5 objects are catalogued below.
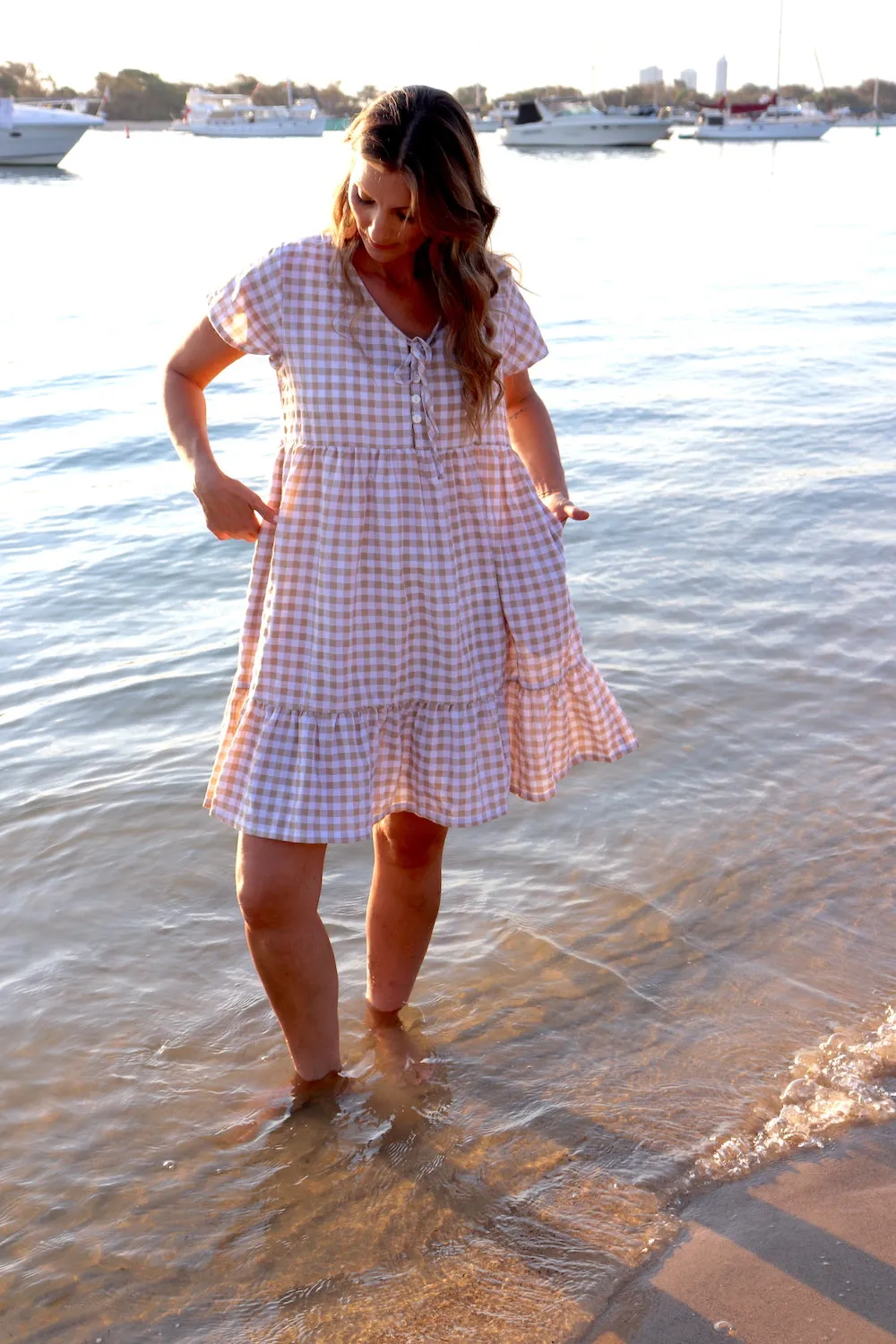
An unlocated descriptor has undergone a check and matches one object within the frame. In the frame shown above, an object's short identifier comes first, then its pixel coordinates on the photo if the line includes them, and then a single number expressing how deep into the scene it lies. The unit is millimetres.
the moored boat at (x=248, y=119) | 85375
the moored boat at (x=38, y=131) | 46062
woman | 2254
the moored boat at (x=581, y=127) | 70938
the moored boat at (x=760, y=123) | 83250
